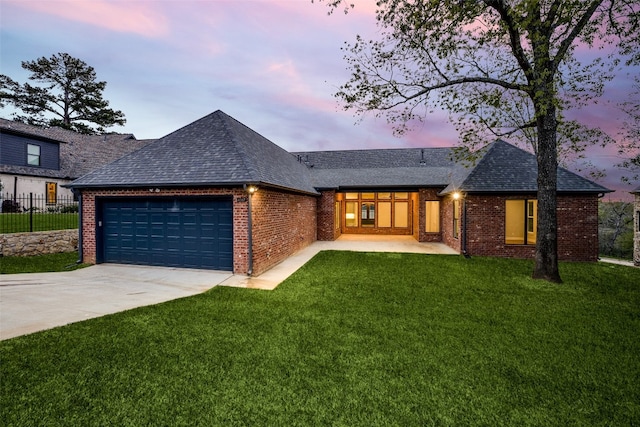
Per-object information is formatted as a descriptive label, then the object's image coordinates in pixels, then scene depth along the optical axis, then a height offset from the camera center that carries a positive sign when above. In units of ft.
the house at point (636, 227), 39.75 -2.40
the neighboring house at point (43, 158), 56.70 +12.82
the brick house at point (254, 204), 28.43 +0.97
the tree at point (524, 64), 24.71 +14.88
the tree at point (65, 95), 101.91 +45.35
